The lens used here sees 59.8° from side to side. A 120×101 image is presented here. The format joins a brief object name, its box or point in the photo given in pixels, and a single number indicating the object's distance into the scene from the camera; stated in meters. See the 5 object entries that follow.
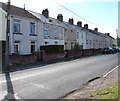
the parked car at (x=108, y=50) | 23.93
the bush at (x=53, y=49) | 15.00
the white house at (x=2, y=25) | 12.95
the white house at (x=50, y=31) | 17.90
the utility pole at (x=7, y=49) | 8.53
